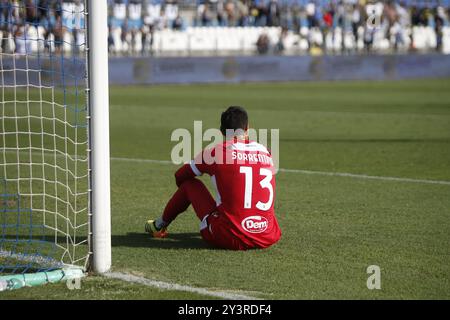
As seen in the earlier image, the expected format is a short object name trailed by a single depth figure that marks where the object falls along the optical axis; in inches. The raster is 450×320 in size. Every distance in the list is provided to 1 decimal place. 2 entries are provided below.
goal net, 537.3
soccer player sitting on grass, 561.0
